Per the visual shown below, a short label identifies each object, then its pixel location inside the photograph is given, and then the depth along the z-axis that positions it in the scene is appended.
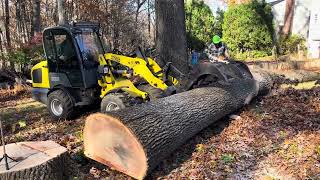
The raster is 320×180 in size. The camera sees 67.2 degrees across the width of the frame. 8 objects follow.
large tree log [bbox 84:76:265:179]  3.04
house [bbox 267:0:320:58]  15.10
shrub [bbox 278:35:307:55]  16.21
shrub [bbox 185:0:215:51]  16.95
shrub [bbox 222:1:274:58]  15.45
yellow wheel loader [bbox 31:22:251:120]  5.12
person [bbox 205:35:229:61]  7.16
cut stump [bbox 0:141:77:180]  2.71
